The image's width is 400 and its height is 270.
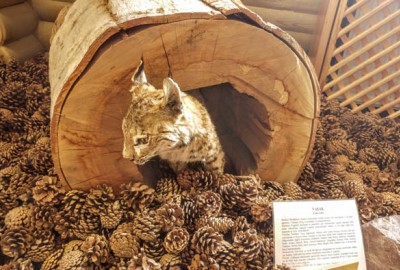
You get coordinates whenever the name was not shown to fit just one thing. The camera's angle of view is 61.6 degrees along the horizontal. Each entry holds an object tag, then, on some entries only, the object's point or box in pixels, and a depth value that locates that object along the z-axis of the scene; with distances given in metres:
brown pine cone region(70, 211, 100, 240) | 1.38
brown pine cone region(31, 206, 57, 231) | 1.38
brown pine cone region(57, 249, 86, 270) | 1.22
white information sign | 1.24
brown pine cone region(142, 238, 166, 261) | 1.28
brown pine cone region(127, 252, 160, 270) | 1.16
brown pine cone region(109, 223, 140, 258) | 1.29
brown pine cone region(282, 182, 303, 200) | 1.60
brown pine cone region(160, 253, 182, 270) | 1.23
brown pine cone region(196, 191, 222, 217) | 1.37
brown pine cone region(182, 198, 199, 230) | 1.37
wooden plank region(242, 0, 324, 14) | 2.51
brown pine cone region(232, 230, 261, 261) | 1.25
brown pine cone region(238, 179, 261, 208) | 1.45
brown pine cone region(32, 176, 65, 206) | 1.42
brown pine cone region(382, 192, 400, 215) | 1.70
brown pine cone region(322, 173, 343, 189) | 1.79
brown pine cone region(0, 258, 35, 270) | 1.24
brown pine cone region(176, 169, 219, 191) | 1.51
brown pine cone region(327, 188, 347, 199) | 1.69
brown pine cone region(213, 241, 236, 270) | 1.22
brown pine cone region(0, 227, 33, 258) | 1.29
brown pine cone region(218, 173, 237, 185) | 1.54
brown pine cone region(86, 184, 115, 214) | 1.40
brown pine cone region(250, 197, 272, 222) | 1.40
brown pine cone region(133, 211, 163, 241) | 1.29
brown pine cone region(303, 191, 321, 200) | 1.66
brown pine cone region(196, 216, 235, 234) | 1.33
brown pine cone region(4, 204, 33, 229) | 1.40
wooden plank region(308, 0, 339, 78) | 2.21
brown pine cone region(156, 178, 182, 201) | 1.50
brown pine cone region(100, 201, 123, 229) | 1.37
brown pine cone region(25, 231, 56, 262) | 1.31
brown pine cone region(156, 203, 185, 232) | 1.30
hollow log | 1.16
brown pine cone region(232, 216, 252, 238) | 1.36
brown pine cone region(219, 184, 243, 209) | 1.45
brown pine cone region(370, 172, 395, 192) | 1.92
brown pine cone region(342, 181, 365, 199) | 1.68
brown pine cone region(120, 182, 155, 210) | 1.42
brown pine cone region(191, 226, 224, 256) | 1.22
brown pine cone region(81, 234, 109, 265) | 1.25
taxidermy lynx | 1.20
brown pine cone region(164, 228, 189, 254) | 1.24
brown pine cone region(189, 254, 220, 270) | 1.18
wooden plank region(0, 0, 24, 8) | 2.45
